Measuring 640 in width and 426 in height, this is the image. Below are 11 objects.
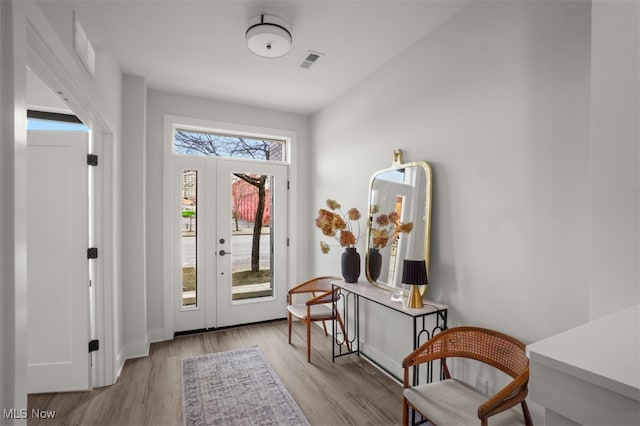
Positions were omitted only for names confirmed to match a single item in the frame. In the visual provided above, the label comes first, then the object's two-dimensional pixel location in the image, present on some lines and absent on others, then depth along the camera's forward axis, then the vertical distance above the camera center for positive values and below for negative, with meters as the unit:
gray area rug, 2.13 -1.39
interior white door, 2.37 -0.40
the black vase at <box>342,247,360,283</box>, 2.96 -0.52
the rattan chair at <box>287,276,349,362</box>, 3.00 -0.97
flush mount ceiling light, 2.19 +1.21
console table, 2.12 -0.80
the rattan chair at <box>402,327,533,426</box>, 1.36 -0.82
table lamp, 2.11 -0.44
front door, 3.71 -0.40
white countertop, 0.56 -0.29
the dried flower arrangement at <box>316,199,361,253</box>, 2.86 -0.13
